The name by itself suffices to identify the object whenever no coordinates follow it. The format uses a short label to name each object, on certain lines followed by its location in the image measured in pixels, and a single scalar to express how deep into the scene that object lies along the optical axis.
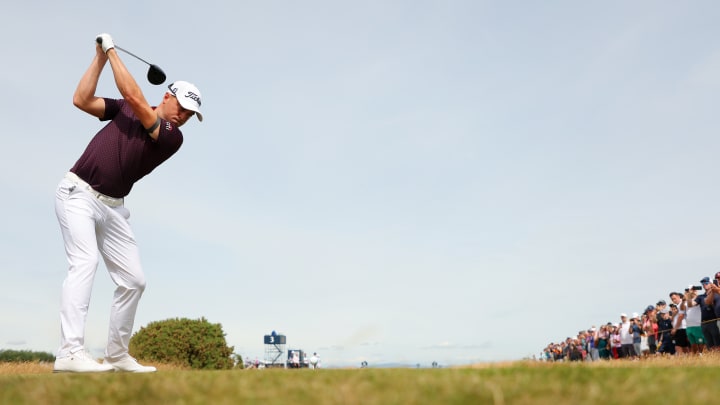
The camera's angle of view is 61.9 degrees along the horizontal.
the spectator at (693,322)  17.72
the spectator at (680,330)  18.70
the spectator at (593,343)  28.99
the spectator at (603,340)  28.00
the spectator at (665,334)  20.53
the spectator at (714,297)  16.25
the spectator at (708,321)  16.56
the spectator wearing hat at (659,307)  21.76
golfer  6.27
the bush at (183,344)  18.78
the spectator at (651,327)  22.20
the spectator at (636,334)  23.29
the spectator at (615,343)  25.39
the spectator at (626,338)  24.02
